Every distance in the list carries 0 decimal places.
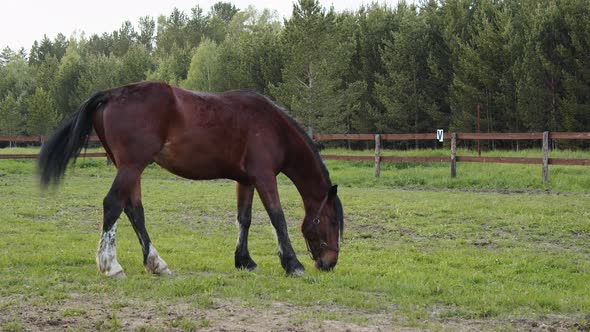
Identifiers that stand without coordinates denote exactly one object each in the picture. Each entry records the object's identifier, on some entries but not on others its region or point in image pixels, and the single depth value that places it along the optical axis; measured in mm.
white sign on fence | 19219
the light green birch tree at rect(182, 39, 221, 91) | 50375
